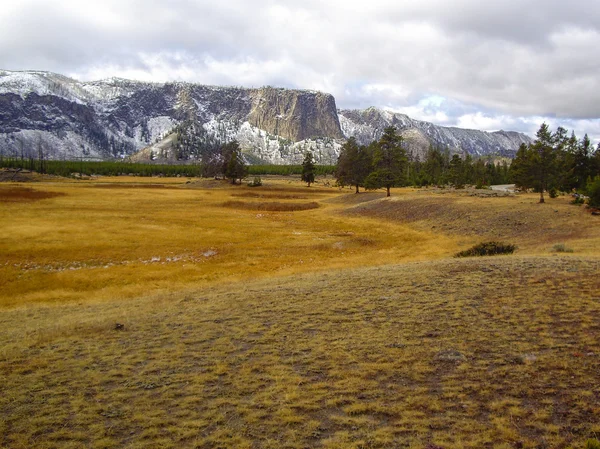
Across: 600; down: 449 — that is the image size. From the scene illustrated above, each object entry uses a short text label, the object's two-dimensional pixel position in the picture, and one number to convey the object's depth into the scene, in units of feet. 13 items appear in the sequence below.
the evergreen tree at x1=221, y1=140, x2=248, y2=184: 380.78
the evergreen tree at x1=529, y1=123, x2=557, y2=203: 147.54
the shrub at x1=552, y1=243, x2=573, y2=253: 77.06
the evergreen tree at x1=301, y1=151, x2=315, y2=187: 368.68
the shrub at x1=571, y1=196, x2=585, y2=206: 138.12
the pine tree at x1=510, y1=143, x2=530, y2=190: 151.74
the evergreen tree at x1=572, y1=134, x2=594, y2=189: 221.05
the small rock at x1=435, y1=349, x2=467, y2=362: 32.81
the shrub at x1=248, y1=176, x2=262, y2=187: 360.69
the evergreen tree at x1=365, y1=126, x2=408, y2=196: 227.61
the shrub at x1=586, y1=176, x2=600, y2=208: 118.01
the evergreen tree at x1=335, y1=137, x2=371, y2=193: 276.62
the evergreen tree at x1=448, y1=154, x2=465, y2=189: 317.32
